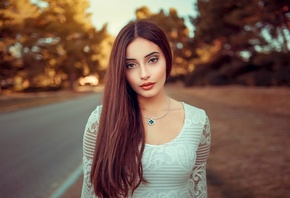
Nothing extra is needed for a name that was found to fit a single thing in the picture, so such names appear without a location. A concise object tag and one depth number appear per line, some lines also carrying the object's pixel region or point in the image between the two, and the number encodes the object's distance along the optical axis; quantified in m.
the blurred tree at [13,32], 18.31
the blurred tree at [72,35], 30.66
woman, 1.54
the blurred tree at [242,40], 10.79
